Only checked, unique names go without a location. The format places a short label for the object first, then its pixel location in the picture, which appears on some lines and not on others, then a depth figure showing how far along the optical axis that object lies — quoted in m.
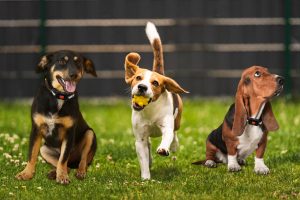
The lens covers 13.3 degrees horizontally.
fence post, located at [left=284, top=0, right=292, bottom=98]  23.46
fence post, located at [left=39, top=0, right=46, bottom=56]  23.73
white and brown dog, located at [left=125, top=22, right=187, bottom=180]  11.47
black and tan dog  11.44
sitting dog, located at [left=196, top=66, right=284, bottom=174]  11.76
